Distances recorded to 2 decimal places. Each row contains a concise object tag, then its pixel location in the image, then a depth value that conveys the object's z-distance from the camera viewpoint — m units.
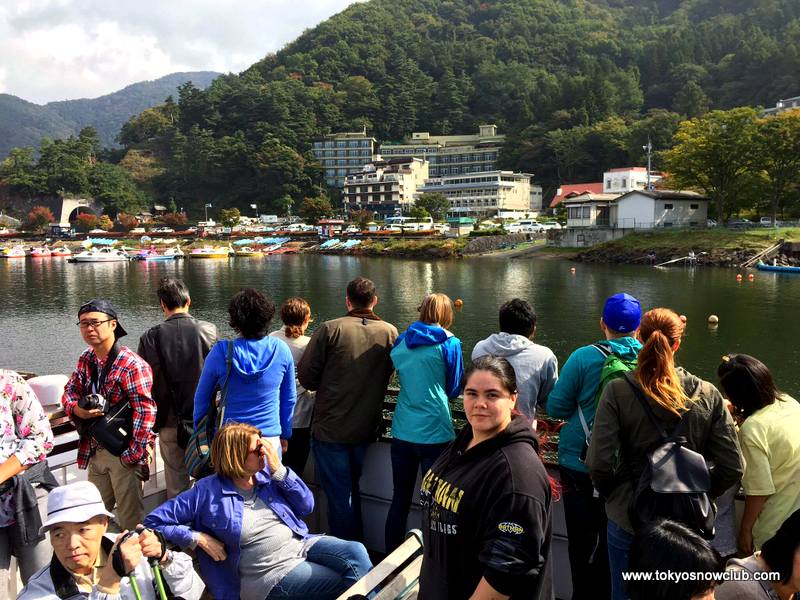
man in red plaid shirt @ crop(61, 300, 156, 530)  3.19
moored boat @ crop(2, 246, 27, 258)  65.56
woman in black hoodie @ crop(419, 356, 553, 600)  1.76
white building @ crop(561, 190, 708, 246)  51.34
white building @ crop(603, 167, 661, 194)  68.62
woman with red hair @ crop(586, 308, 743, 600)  2.32
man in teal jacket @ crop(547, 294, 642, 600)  2.91
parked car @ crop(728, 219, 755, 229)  47.92
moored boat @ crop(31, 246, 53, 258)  66.62
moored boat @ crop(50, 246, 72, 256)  68.25
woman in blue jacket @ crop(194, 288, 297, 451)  3.23
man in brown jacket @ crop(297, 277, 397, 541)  3.53
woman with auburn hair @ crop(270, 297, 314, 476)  3.86
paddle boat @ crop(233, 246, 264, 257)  68.38
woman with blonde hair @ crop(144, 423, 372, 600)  2.51
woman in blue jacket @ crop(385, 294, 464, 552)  3.28
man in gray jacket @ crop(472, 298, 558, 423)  3.25
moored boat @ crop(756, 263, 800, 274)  36.79
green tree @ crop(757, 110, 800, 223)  45.22
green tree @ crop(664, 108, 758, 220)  46.53
